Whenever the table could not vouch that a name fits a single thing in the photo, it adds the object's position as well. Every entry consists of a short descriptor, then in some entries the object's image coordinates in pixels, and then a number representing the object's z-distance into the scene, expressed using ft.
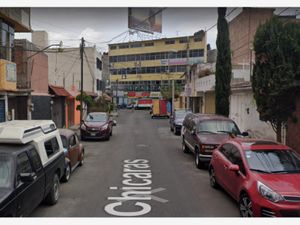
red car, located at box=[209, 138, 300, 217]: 14.56
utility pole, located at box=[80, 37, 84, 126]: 63.77
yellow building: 188.07
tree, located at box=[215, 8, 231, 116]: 49.52
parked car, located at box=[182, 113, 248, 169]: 28.56
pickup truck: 13.31
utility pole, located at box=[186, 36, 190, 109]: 100.23
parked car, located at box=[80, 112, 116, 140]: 48.09
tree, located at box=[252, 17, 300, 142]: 26.79
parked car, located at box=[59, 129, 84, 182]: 24.46
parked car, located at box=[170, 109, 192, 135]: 58.31
